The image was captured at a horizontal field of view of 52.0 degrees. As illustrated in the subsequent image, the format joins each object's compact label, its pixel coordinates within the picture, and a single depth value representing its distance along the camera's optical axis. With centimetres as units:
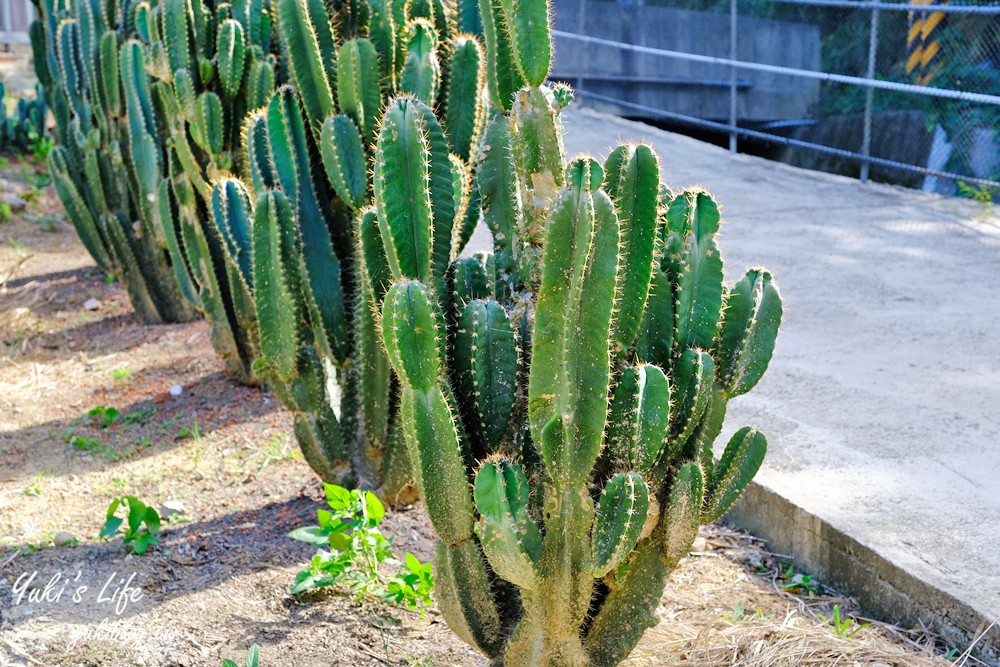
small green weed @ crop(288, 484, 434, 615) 279
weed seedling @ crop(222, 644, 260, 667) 224
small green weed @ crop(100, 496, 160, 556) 310
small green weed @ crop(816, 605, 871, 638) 269
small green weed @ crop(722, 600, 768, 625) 280
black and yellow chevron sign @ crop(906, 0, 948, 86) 987
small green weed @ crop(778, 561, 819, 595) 304
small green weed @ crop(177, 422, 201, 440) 418
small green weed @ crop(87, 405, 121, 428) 431
